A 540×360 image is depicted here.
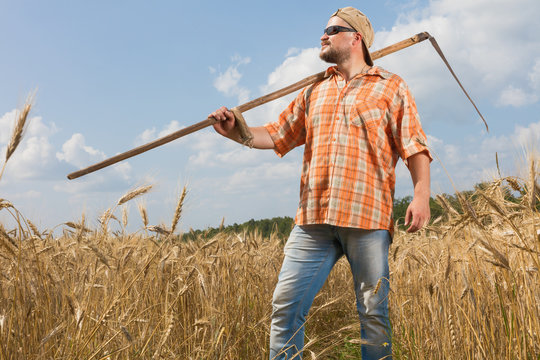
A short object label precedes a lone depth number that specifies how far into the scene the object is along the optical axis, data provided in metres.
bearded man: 2.64
